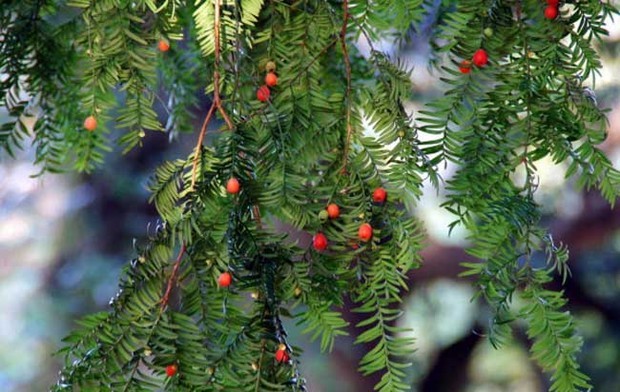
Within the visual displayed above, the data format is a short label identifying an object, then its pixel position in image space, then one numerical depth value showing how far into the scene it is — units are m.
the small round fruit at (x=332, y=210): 2.74
